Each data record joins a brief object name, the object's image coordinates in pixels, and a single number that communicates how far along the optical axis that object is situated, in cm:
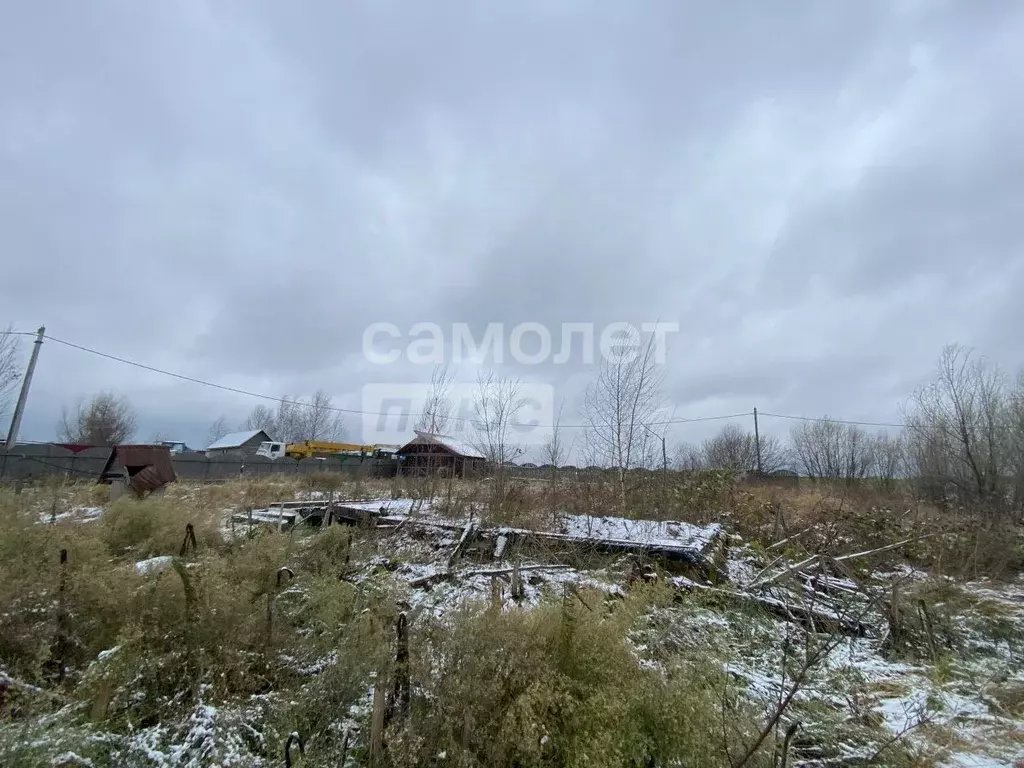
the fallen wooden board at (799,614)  489
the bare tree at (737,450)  2165
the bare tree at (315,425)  4366
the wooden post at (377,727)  224
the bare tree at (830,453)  2747
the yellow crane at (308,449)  3112
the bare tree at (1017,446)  1227
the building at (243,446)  4050
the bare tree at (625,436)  1088
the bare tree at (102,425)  3856
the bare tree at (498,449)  1084
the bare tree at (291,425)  4519
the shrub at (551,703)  214
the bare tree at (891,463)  1836
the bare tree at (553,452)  1079
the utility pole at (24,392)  1596
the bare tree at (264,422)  5023
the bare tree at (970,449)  1309
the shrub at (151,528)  484
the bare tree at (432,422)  1248
